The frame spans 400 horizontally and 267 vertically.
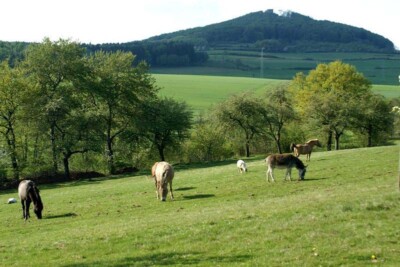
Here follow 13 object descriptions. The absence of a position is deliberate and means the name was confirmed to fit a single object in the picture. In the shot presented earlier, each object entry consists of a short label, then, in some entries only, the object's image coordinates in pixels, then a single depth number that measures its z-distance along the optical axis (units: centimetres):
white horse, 2902
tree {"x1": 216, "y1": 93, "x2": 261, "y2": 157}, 7375
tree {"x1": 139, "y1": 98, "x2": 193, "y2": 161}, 6341
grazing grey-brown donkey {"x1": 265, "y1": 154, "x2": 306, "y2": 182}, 3039
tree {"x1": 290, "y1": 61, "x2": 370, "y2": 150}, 7494
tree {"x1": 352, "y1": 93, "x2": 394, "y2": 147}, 7725
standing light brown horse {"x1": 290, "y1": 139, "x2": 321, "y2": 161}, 4256
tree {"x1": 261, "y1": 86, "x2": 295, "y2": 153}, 7712
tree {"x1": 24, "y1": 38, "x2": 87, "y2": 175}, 5725
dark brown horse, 2755
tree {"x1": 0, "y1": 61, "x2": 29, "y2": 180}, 5616
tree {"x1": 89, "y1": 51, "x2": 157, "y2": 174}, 6159
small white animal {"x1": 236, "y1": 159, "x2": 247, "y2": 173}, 3846
